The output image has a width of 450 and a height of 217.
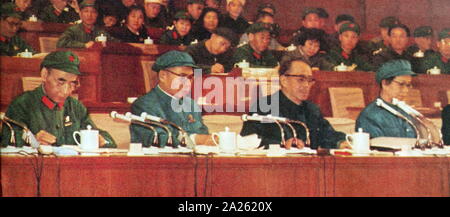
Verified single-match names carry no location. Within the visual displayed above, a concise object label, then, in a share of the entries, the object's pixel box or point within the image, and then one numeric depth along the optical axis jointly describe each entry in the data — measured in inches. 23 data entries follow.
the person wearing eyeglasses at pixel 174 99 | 432.1
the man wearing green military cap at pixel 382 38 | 547.5
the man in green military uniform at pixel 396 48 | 539.8
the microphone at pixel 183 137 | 360.2
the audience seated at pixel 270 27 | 538.9
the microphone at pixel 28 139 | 332.2
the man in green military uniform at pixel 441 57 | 543.1
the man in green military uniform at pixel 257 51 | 532.1
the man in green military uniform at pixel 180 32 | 524.4
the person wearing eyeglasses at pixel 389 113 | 461.1
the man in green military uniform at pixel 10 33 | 450.0
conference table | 311.9
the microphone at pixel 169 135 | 347.4
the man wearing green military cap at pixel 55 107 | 413.7
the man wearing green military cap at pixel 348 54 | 543.8
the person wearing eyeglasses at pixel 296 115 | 444.8
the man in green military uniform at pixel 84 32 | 478.6
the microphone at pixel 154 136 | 338.5
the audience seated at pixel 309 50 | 535.8
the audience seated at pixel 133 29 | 520.7
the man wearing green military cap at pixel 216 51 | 509.4
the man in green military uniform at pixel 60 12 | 495.5
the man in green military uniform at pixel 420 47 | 544.1
